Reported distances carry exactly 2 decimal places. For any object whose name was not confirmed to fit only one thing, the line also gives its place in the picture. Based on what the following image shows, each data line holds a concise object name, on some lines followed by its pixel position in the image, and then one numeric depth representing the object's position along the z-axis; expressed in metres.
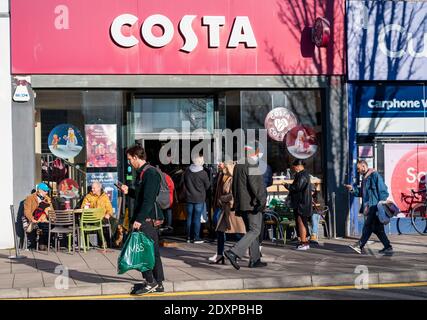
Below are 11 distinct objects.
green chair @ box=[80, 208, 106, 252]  13.56
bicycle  15.64
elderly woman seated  14.13
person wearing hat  13.75
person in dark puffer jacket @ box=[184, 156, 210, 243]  14.90
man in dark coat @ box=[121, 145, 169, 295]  8.84
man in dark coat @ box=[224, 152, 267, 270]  10.94
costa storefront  14.47
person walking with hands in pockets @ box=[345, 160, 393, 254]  12.56
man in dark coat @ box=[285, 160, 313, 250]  13.25
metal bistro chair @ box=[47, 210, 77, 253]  13.41
